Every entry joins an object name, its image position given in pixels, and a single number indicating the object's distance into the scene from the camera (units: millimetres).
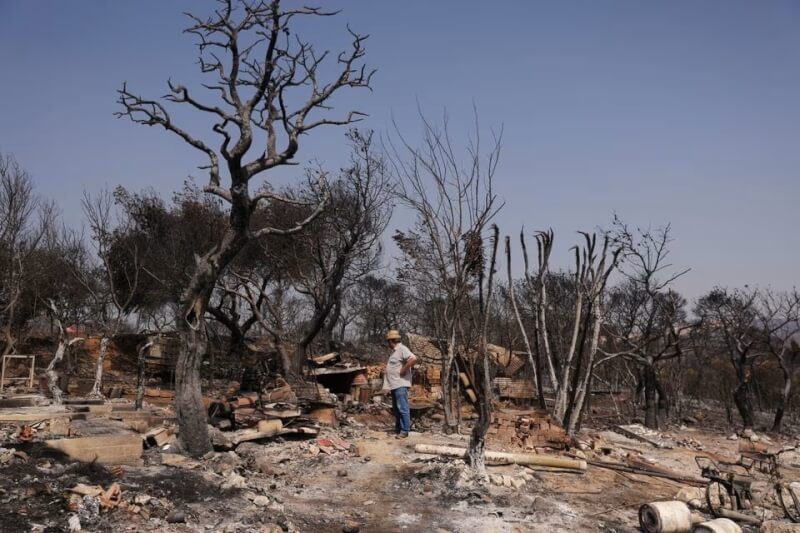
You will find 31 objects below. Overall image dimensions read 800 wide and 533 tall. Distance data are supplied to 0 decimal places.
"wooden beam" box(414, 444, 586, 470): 7996
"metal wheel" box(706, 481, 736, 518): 6644
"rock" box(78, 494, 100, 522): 4863
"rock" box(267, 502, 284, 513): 5925
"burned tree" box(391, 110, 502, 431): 9398
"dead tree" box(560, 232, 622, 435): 11148
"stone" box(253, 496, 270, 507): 5988
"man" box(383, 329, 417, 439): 9453
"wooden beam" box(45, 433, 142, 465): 6469
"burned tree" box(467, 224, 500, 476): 7371
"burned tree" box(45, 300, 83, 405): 10695
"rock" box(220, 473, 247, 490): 6241
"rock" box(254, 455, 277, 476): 7254
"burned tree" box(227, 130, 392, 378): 17938
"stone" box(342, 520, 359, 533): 5684
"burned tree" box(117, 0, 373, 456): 7352
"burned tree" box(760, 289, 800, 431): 17648
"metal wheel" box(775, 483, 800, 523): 6793
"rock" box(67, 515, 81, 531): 4652
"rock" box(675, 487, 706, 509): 7051
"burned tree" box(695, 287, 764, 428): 17922
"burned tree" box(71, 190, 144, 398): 16797
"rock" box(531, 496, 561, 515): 6508
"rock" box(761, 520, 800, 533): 6387
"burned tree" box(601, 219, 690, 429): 15312
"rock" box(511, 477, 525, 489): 7107
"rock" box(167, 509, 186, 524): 5141
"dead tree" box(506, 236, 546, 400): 11764
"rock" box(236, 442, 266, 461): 7855
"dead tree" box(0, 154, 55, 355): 16938
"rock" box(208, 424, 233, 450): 7793
